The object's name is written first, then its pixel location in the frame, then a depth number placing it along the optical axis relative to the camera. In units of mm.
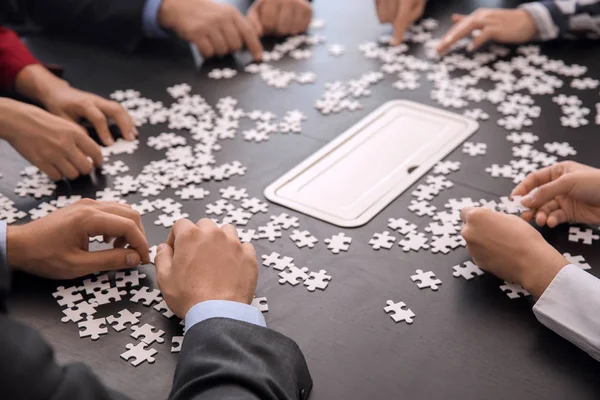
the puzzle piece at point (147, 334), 758
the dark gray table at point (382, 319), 725
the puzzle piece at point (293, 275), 812
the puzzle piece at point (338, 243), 846
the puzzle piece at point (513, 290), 795
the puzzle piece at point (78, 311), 777
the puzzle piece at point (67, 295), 793
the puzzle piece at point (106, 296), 794
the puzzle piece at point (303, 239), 850
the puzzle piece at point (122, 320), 769
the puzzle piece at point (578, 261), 821
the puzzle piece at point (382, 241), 847
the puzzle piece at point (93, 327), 764
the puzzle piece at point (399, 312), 774
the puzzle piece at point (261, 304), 785
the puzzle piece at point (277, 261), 827
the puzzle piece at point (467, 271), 816
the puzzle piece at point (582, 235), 853
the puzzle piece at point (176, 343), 750
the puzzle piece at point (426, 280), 805
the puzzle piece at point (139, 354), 742
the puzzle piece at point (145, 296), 795
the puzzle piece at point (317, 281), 806
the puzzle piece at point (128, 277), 813
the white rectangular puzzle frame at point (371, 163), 902
